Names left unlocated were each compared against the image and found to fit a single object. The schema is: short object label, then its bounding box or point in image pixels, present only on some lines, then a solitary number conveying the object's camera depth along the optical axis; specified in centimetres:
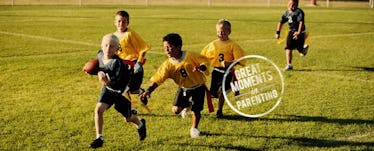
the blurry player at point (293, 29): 2487
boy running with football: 1232
